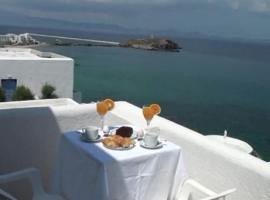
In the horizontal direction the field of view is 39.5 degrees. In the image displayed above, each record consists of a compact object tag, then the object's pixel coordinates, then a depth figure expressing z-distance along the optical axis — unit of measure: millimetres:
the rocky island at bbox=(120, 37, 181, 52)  74125
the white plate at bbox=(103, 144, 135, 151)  2408
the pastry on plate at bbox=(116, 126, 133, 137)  2676
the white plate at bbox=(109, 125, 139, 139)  2705
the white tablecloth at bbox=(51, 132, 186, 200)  2234
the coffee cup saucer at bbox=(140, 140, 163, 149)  2469
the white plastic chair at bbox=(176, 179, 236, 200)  2523
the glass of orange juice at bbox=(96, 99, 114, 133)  2875
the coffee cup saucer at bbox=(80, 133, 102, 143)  2525
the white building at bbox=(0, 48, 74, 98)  9945
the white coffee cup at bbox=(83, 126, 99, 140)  2533
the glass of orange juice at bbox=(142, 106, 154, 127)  2883
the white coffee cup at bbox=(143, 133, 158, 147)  2465
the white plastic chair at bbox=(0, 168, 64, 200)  2487
